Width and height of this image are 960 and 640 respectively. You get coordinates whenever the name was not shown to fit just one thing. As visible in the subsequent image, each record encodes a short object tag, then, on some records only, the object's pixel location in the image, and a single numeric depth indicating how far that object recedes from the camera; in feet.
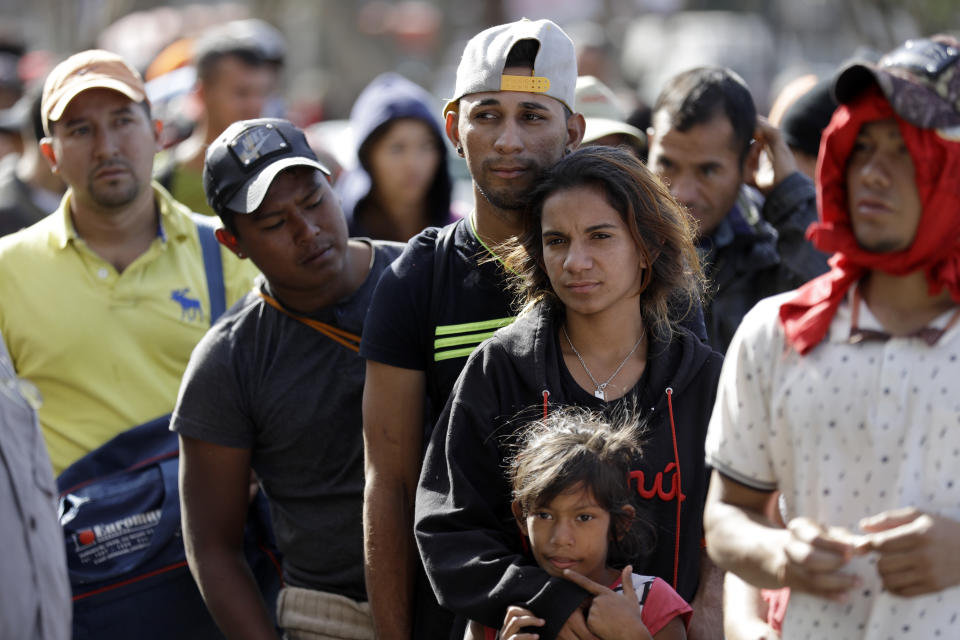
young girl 18.72
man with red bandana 14.74
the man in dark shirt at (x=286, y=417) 23.99
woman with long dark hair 19.56
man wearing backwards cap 21.72
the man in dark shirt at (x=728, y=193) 28.48
